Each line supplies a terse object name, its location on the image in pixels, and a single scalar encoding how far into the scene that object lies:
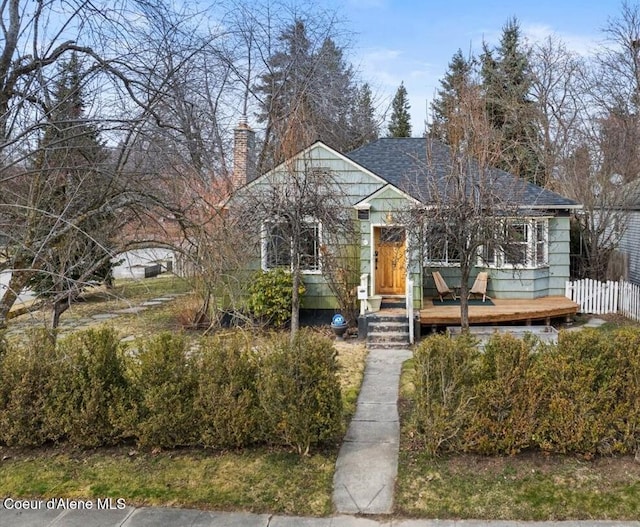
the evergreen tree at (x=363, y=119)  29.88
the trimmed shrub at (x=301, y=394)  5.14
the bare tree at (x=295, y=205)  10.32
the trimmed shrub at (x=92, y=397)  5.37
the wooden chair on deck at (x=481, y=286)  13.62
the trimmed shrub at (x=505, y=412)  5.04
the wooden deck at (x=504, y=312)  11.66
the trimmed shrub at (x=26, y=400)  5.38
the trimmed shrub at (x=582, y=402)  4.97
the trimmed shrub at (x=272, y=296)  11.87
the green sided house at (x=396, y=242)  11.12
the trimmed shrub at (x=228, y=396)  5.25
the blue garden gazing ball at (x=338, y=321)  11.56
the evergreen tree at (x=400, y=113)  40.22
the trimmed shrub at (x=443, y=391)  5.08
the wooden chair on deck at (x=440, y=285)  13.43
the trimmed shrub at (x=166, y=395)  5.29
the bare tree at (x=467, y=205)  9.35
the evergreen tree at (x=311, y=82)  25.17
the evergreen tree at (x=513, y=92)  25.98
